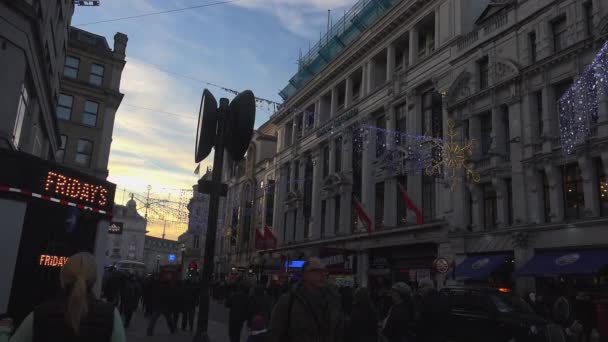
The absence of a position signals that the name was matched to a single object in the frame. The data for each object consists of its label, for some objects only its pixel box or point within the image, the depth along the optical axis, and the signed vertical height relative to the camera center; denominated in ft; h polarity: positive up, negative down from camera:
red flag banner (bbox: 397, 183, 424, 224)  84.28 +13.08
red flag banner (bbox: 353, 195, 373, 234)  97.09 +12.84
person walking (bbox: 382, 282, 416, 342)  25.44 -1.49
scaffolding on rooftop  121.08 +63.98
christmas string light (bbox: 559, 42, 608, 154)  55.64 +22.24
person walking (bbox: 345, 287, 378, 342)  22.43 -1.57
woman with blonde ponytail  9.56 -0.87
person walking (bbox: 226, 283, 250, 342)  33.75 -2.26
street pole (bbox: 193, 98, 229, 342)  21.18 +2.25
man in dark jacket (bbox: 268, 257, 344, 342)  13.65 -0.83
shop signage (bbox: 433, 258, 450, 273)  63.00 +2.89
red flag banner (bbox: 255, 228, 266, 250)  131.95 +9.88
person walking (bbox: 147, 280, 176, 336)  46.06 -2.46
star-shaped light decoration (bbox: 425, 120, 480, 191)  78.84 +20.37
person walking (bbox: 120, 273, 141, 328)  53.00 -2.76
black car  35.27 -1.81
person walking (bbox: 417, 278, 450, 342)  26.40 -1.50
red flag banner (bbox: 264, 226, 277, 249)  129.18 +10.24
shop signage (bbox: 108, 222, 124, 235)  103.31 +9.12
